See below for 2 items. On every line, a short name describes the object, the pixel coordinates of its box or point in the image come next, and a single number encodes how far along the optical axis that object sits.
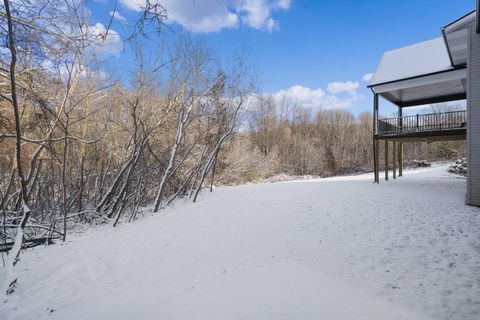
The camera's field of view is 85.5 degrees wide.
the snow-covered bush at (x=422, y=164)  23.25
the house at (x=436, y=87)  7.17
